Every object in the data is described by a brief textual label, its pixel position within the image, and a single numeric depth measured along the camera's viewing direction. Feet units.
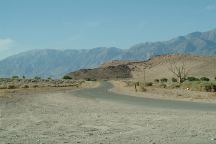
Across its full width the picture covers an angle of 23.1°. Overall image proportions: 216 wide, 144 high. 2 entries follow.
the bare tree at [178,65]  574.15
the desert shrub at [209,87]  179.89
